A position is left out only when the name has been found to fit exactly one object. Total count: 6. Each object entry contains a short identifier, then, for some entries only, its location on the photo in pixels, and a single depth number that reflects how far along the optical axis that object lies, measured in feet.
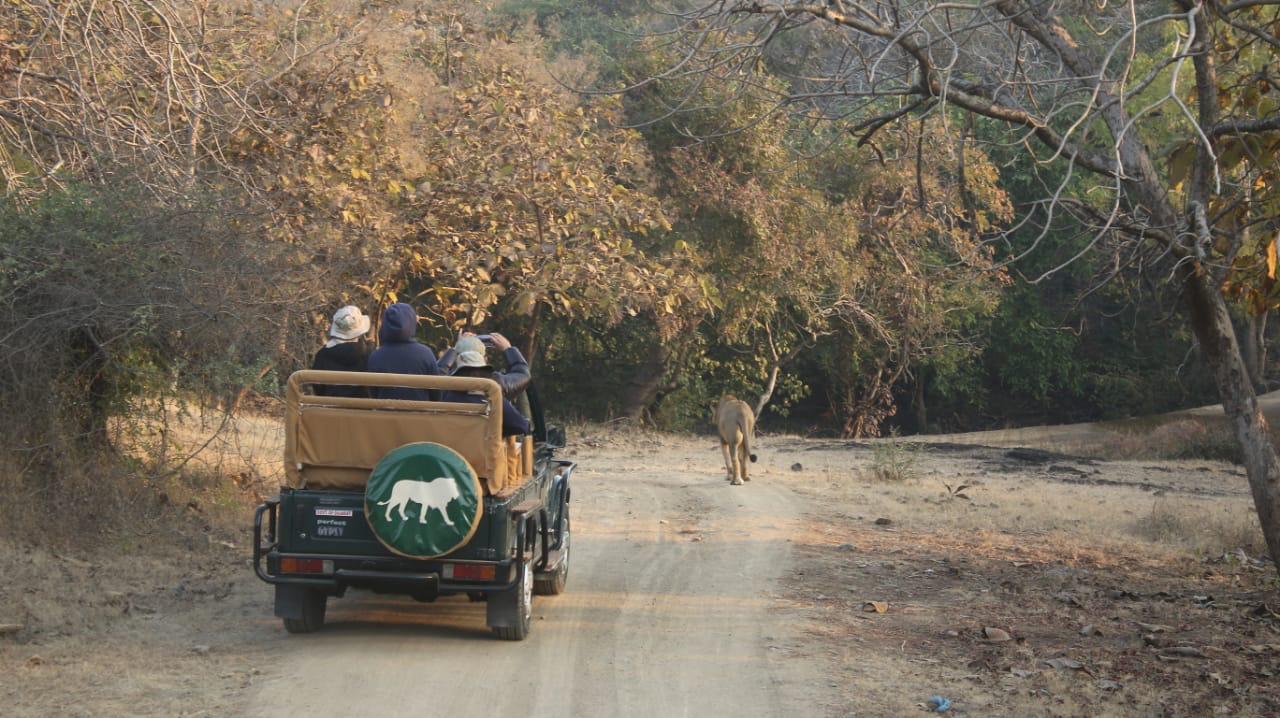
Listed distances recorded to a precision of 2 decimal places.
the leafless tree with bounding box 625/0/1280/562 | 57.47
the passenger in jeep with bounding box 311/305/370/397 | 55.77
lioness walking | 107.24
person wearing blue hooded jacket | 52.26
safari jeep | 46.73
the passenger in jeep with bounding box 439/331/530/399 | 54.49
